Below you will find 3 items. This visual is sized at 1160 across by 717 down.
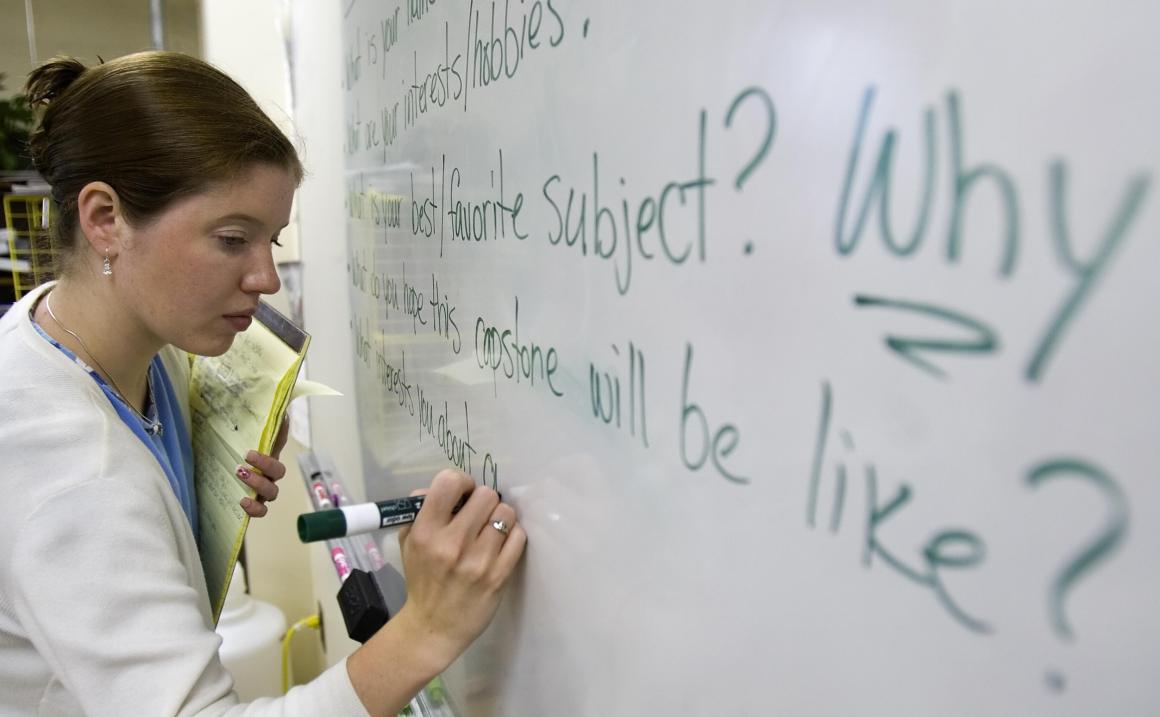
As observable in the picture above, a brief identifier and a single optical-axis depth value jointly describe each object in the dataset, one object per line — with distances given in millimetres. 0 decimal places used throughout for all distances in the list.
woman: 501
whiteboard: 200
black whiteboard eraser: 847
